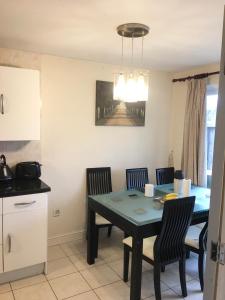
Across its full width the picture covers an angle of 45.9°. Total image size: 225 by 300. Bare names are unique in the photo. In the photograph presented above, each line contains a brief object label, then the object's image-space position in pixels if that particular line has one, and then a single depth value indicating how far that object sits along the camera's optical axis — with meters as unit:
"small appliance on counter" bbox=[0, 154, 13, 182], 2.70
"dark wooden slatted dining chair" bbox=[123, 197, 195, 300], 2.16
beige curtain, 3.50
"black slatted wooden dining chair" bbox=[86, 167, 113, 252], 3.48
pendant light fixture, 2.19
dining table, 2.15
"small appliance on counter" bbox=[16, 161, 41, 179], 2.91
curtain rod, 3.40
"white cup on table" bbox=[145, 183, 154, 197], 2.83
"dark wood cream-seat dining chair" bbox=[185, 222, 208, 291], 2.48
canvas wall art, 3.47
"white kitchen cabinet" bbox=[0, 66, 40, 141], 2.56
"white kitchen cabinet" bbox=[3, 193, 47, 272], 2.46
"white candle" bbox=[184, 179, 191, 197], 2.85
